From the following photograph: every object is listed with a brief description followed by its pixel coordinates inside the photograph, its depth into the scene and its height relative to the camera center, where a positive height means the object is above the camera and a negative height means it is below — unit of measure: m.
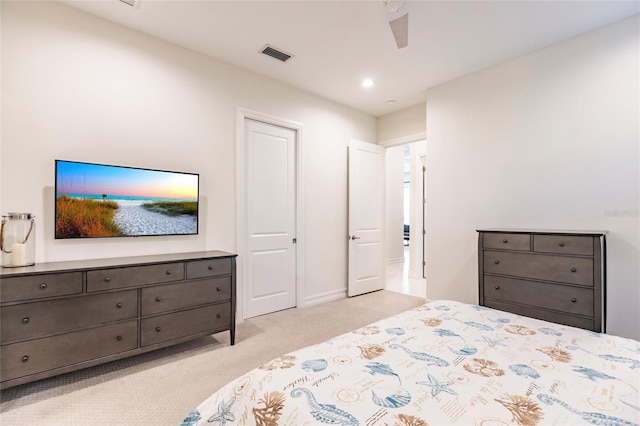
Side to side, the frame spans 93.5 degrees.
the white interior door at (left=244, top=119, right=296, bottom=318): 3.53 -0.06
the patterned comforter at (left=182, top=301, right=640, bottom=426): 0.91 -0.60
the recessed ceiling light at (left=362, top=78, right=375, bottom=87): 3.71 +1.65
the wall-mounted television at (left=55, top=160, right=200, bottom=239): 2.36 +0.10
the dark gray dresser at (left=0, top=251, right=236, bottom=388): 1.87 -0.70
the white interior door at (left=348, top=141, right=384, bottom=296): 4.49 -0.07
